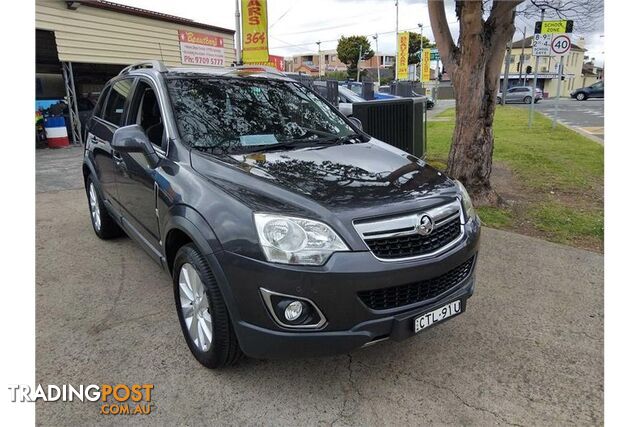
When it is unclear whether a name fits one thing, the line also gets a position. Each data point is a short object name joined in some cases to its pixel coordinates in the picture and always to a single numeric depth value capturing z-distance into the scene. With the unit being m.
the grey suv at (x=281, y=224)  2.33
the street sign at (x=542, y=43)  14.53
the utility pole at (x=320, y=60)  84.07
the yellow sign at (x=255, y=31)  10.77
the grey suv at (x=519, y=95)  38.75
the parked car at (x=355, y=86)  18.57
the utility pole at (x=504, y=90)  31.77
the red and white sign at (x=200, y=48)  15.66
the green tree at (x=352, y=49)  67.19
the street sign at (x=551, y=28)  12.99
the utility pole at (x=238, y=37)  11.91
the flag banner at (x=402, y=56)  31.77
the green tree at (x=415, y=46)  67.35
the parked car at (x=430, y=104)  31.69
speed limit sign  12.80
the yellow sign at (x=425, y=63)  38.06
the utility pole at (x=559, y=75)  14.53
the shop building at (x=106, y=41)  11.95
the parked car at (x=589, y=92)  38.47
